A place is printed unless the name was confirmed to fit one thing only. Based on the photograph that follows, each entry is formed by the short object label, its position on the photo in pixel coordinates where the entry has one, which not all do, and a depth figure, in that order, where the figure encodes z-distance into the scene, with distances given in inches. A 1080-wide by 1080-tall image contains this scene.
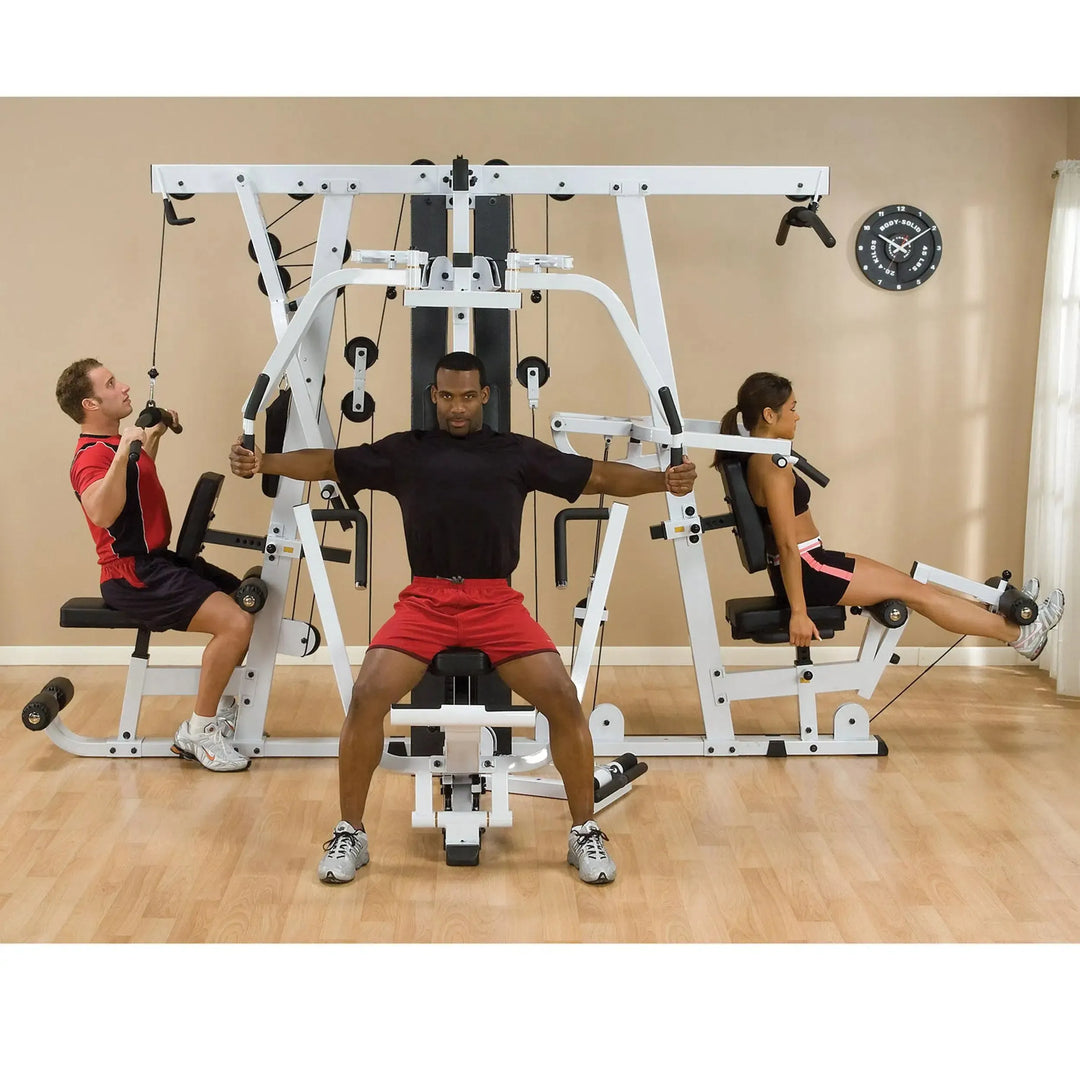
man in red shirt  145.9
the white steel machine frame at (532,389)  129.3
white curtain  175.6
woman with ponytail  148.3
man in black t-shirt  121.6
